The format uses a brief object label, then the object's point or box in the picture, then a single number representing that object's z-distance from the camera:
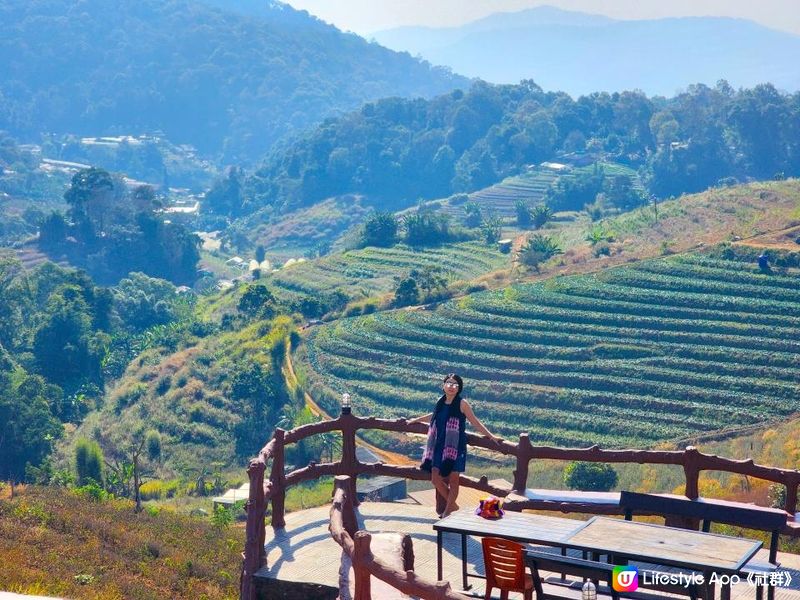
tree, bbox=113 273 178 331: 71.94
